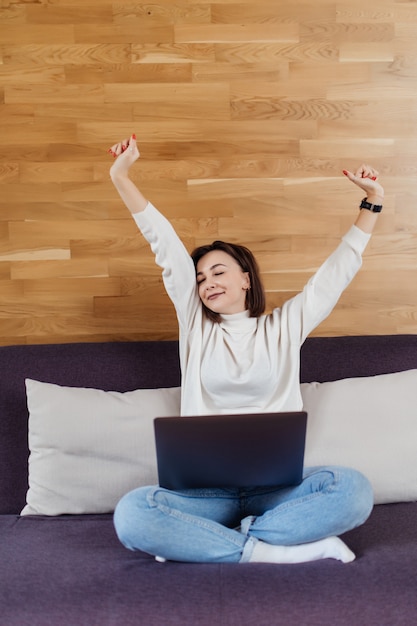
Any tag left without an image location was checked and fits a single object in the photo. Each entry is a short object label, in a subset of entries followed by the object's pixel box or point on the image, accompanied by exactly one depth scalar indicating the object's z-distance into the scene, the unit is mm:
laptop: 1747
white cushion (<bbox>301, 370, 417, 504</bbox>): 2193
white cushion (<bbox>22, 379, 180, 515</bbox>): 2193
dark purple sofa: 1607
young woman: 1834
